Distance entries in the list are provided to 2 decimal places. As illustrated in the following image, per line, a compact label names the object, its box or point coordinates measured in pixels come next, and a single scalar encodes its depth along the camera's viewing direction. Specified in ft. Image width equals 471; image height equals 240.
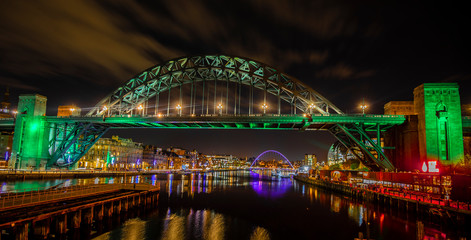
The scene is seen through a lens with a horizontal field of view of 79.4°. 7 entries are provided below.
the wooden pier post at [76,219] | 69.26
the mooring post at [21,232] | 53.01
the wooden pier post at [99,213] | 79.36
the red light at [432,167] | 120.06
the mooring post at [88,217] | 73.72
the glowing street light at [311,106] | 174.81
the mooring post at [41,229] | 60.64
